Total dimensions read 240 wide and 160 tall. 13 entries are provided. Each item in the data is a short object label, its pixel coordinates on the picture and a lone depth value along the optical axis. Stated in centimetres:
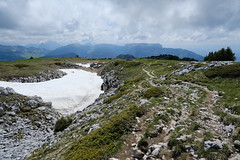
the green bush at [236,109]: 1314
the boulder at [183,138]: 952
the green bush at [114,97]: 2391
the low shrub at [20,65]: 7106
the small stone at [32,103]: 2829
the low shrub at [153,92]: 1998
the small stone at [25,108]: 2670
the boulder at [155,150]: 882
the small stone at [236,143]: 857
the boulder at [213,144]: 841
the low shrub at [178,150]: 853
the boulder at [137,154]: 905
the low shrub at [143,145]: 959
